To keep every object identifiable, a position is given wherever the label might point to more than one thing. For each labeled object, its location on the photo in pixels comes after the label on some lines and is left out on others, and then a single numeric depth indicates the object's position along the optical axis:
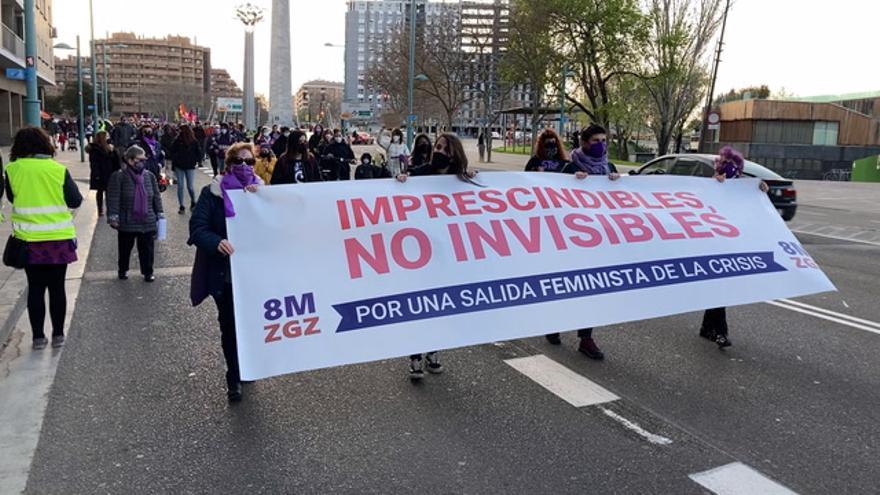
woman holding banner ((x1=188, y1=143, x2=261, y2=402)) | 4.62
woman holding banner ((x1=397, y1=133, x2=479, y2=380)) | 5.51
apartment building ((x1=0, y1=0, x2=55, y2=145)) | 36.03
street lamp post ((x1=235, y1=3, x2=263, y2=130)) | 61.94
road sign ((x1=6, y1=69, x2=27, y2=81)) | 14.41
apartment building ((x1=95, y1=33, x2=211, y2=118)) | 160.88
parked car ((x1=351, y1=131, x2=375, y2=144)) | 63.41
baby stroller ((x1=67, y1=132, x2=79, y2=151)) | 41.75
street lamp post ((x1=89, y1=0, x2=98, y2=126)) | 32.22
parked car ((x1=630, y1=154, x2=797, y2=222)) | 14.64
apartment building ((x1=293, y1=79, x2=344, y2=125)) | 132.25
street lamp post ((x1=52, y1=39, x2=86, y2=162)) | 30.05
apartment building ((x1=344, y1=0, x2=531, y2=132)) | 46.59
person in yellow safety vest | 5.74
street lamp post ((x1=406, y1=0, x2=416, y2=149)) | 35.19
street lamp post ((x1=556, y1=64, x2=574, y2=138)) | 34.31
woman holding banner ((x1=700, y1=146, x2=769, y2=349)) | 6.21
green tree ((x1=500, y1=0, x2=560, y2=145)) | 34.47
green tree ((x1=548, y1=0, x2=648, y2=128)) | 32.72
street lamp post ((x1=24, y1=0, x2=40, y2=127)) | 12.64
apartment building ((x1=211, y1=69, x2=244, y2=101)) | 189.32
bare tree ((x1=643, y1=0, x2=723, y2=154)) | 33.38
